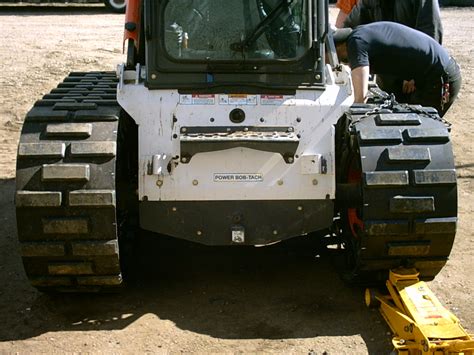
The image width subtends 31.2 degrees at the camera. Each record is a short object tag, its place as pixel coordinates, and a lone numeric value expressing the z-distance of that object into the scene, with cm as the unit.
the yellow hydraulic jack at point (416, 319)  464
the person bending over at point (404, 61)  658
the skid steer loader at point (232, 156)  514
